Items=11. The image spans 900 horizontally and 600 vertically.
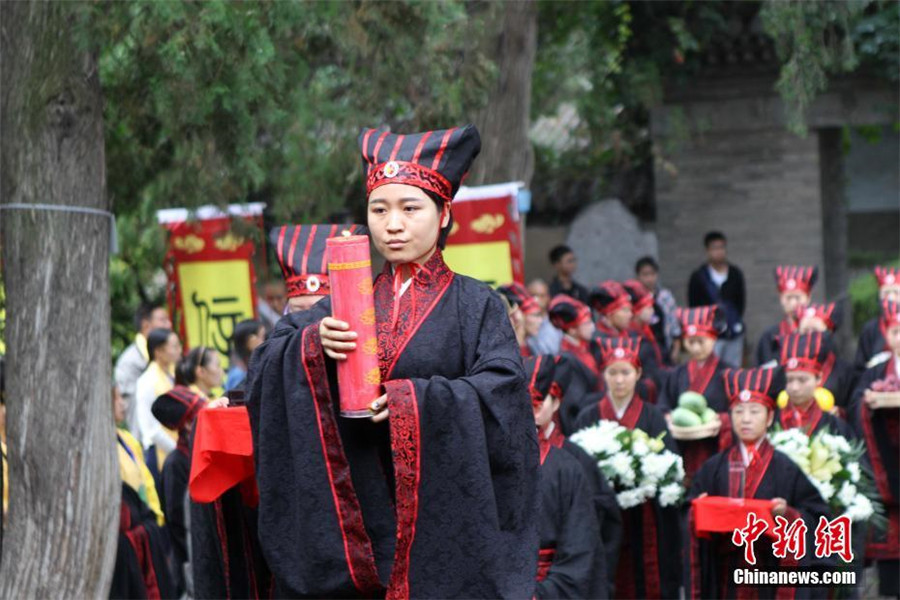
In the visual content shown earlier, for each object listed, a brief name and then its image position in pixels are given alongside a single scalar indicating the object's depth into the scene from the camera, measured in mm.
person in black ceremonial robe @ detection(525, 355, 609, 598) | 10177
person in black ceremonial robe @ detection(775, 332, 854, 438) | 13436
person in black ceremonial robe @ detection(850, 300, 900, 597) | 14280
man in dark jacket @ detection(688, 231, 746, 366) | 21739
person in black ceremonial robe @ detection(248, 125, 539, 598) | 6321
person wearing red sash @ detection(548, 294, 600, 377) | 16738
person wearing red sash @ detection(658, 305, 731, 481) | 15364
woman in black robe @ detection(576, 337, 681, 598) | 13075
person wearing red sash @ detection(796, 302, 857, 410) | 15810
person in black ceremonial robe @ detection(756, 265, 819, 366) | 17570
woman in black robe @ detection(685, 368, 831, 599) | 11249
